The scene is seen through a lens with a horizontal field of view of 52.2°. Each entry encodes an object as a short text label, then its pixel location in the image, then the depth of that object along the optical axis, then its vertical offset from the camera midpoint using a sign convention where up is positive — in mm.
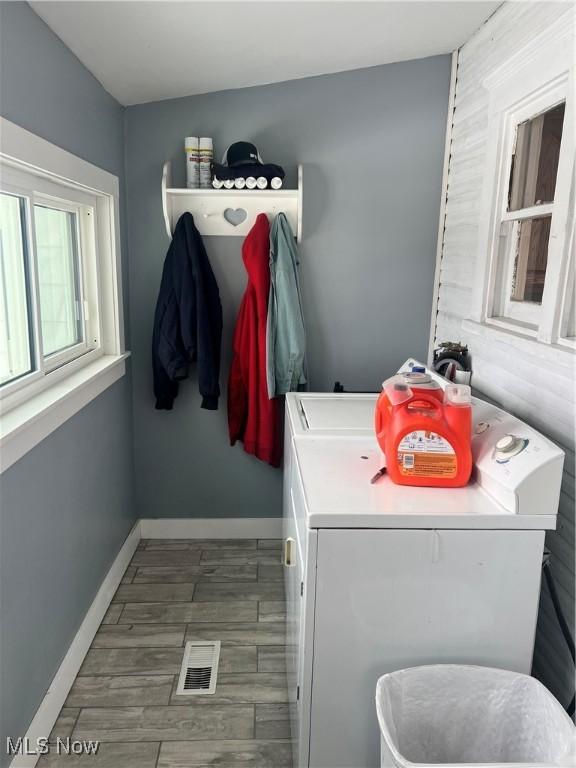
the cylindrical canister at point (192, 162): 2559 +391
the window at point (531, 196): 1579 +199
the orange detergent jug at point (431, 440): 1506 -455
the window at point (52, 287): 1641 -133
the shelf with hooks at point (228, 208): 2621 +202
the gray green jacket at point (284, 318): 2605 -278
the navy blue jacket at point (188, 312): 2596 -261
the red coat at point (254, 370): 2621 -523
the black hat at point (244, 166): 2502 +370
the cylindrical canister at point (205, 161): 2559 +393
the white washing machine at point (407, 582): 1365 -750
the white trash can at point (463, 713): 1378 -1058
